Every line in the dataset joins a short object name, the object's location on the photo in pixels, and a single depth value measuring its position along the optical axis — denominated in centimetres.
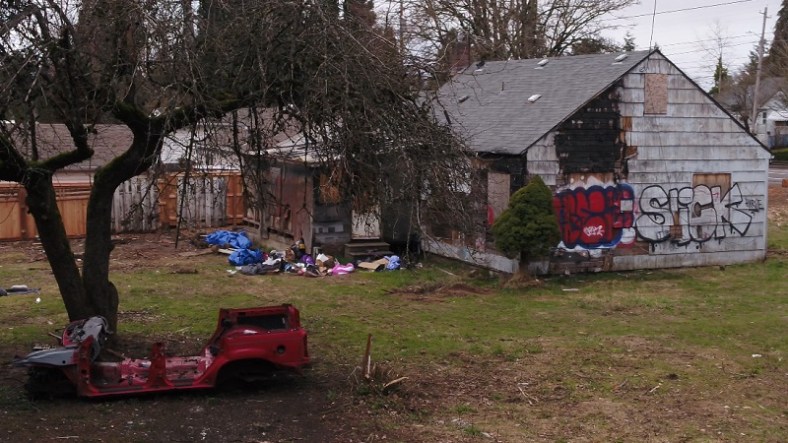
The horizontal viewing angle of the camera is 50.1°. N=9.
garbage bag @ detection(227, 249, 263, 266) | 1942
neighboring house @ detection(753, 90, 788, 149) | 6756
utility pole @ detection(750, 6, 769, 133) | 4823
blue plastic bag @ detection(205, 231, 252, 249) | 2161
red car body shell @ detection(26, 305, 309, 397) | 889
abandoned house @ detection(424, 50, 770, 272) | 1797
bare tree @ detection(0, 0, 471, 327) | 811
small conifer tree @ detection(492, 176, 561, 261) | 1670
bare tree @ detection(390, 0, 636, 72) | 3378
